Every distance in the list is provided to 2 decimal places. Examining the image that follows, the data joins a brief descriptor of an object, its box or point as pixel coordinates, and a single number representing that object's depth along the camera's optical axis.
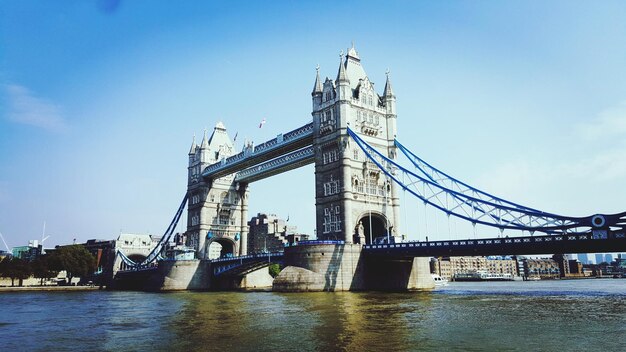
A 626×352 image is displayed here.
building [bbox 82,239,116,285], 104.25
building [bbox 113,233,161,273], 121.62
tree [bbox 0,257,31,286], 91.81
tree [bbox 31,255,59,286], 95.00
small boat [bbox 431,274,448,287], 97.12
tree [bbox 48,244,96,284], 96.75
